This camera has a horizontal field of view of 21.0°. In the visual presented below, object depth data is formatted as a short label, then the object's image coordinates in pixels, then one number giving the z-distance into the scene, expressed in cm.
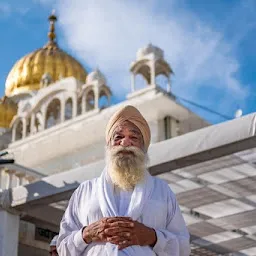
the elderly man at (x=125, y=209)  343
